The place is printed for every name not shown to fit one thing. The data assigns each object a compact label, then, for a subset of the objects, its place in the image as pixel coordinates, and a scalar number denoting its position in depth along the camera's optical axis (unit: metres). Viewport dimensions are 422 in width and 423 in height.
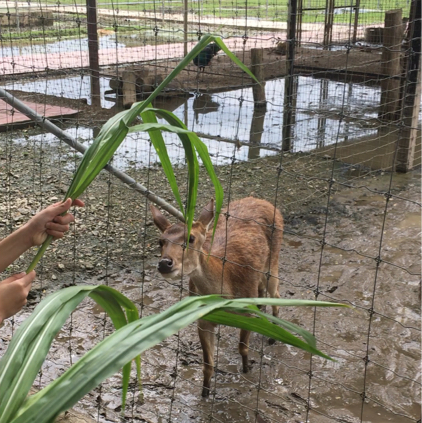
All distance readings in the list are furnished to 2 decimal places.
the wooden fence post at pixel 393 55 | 8.78
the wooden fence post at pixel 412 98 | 7.38
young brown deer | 3.75
